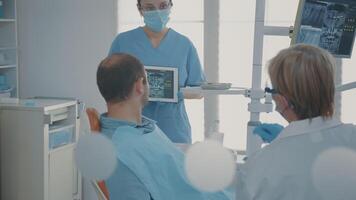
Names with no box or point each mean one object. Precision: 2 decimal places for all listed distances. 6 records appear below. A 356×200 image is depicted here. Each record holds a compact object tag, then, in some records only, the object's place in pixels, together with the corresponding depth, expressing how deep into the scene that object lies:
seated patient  3.24
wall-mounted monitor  3.68
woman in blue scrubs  4.53
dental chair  3.23
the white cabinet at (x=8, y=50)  6.12
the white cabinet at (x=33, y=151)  5.49
